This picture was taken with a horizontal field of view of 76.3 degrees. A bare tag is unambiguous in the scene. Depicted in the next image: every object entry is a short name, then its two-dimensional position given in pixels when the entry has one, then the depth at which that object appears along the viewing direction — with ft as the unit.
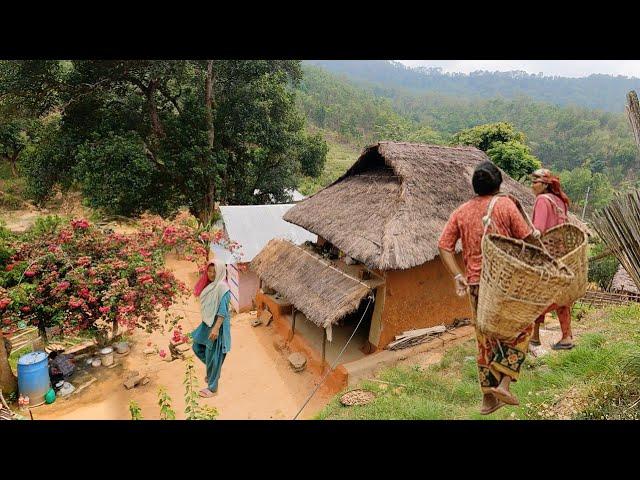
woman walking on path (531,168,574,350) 11.44
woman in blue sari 14.75
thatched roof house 24.34
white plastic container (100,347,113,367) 25.58
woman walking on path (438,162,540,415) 8.87
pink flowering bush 20.66
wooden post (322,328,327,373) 26.31
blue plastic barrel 20.51
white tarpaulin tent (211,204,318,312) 38.45
